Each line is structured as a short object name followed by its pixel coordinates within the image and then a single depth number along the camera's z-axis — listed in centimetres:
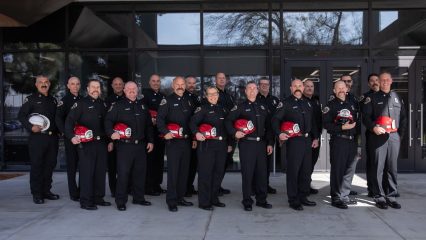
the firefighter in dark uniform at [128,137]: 639
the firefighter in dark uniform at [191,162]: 721
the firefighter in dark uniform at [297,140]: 636
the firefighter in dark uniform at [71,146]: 686
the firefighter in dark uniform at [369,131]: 671
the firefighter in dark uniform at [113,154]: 725
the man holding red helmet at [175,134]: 637
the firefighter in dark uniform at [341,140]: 634
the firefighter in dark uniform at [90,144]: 644
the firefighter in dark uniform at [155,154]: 740
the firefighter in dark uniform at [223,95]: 715
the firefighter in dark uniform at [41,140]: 684
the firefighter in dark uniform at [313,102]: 696
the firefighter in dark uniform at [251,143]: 632
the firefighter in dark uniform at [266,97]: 709
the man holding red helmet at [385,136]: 641
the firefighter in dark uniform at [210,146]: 632
